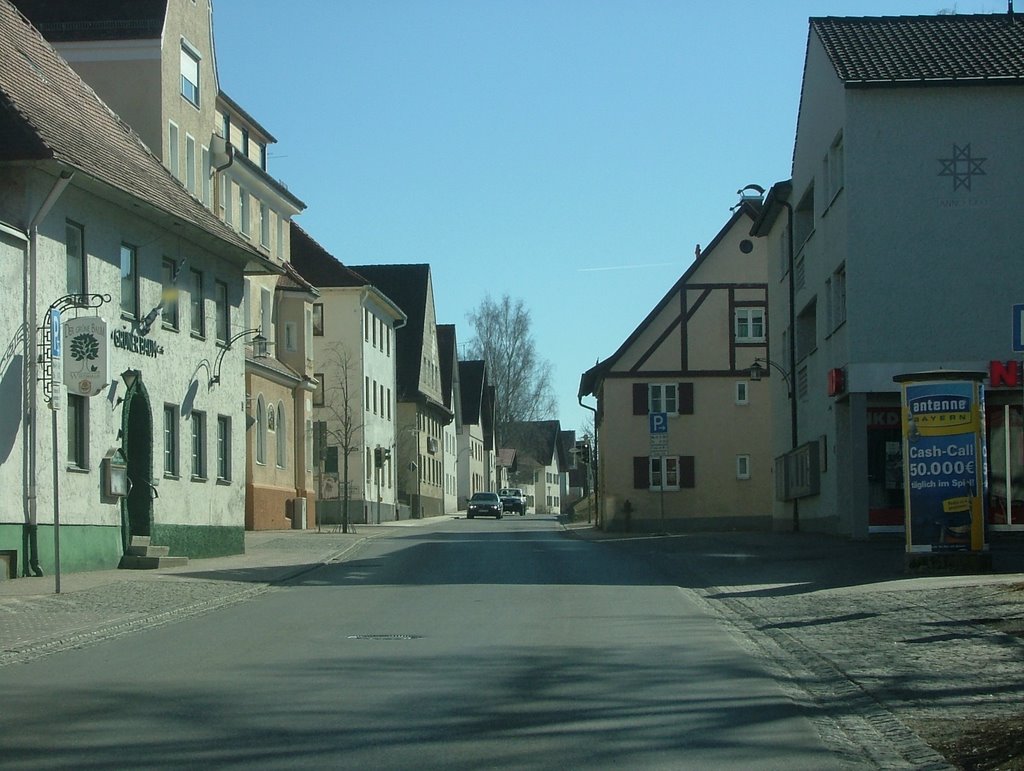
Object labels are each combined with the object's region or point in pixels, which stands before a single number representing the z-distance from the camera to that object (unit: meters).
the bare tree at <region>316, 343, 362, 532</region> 61.09
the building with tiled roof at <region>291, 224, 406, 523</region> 61.00
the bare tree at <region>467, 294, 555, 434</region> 108.68
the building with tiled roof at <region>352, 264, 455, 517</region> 76.75
